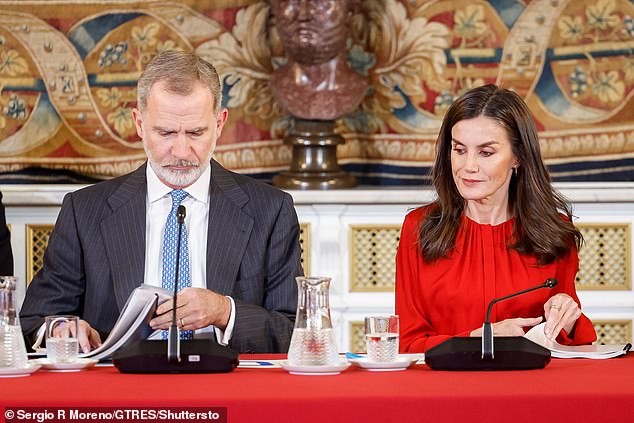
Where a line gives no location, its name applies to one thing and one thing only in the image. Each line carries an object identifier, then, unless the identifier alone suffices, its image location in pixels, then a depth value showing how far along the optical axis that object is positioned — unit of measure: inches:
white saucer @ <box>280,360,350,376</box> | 192.1
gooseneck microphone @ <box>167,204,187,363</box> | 191.8
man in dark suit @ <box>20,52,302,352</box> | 245.1
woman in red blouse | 255.9
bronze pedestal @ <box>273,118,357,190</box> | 376.2
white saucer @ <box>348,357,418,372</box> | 197.8
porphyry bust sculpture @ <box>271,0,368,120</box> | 366.6
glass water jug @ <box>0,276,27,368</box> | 192.9
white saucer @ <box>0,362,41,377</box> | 190.2
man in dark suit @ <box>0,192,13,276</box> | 322.3
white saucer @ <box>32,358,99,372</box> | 197.9
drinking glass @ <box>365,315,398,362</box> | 200.4
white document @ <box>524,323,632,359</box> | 214.1
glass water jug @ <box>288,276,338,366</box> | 195.0
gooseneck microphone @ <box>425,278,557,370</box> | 195.5
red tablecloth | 169.0
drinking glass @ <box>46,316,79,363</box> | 200.0
